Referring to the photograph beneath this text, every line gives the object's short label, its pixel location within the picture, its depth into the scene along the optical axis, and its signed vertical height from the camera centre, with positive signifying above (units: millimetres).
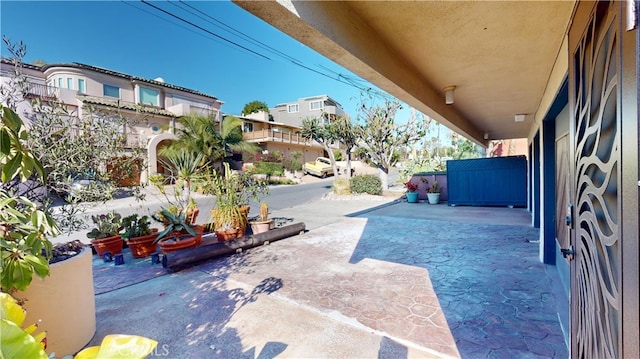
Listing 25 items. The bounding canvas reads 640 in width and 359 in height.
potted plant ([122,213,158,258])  4953 -1027
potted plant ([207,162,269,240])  5762 -565
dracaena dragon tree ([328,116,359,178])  15312 +2250
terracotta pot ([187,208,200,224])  5948 -811
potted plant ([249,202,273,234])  6157 -1079
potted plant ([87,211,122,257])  4871 -958
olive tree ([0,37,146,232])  2363 +394
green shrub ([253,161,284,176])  22516 +529
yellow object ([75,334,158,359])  578 -357
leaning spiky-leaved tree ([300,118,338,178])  16562 +2404
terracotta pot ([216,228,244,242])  5648 -1173
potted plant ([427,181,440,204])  11445 -1035
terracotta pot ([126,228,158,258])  4934 -1177
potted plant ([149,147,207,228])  5723 -28
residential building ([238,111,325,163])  26203 +3594
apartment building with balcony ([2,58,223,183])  16195 +5885
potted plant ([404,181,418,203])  12055 -1014
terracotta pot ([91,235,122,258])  4859 -1129
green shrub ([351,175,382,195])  14297 -677
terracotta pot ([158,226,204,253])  4668 -1097
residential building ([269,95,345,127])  35906 +8662
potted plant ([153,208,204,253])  4699 -1038
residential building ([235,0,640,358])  828 +587
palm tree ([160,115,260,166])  16375 +2342
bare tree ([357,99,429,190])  13555 +1921
